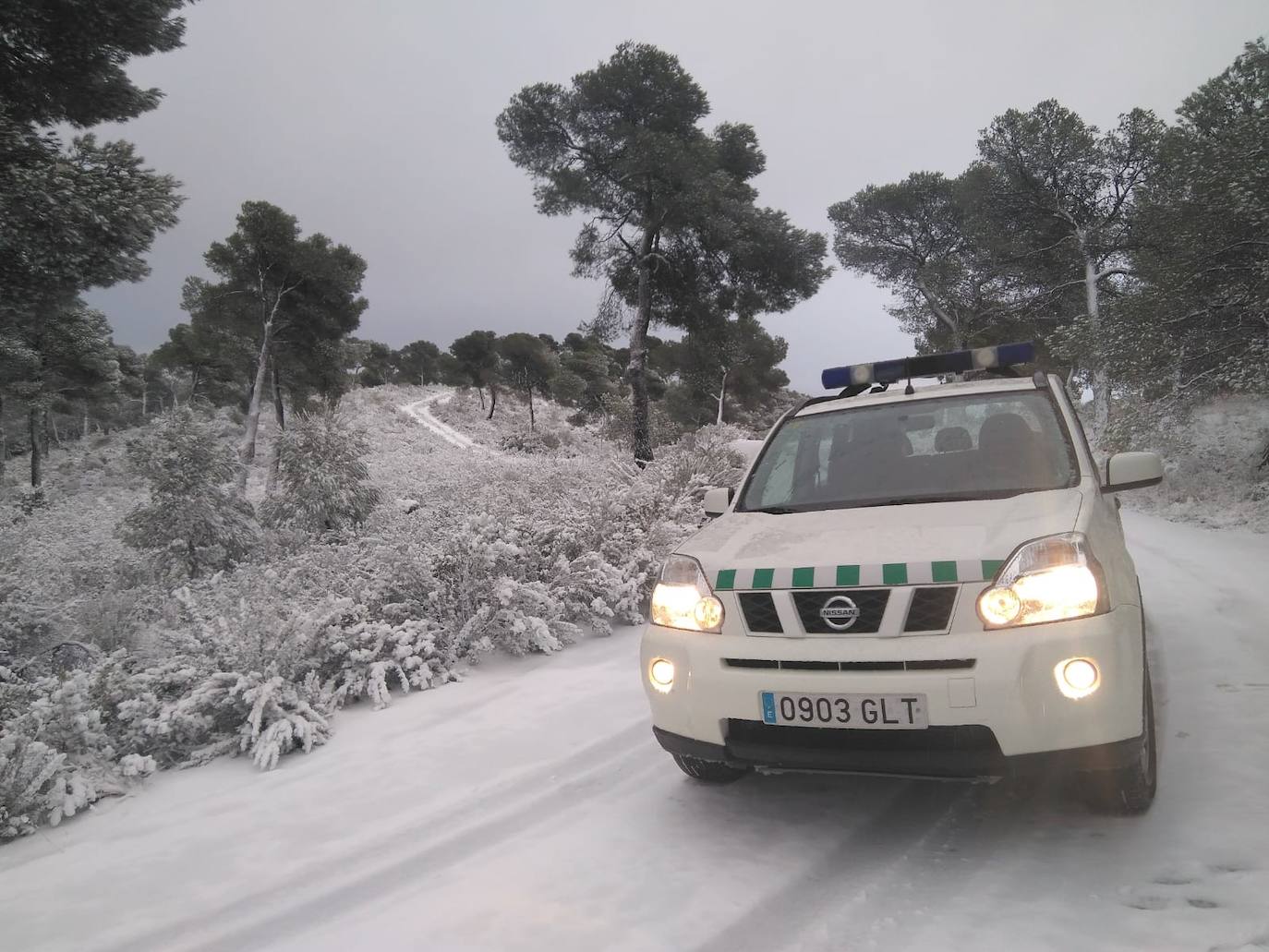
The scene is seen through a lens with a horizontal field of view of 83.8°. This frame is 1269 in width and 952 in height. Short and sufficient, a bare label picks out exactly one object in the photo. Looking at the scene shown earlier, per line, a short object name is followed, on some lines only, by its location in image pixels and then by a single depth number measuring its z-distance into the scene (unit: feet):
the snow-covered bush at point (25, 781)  10.62
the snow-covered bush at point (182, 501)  30.83
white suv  7.22
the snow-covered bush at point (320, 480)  37.86
